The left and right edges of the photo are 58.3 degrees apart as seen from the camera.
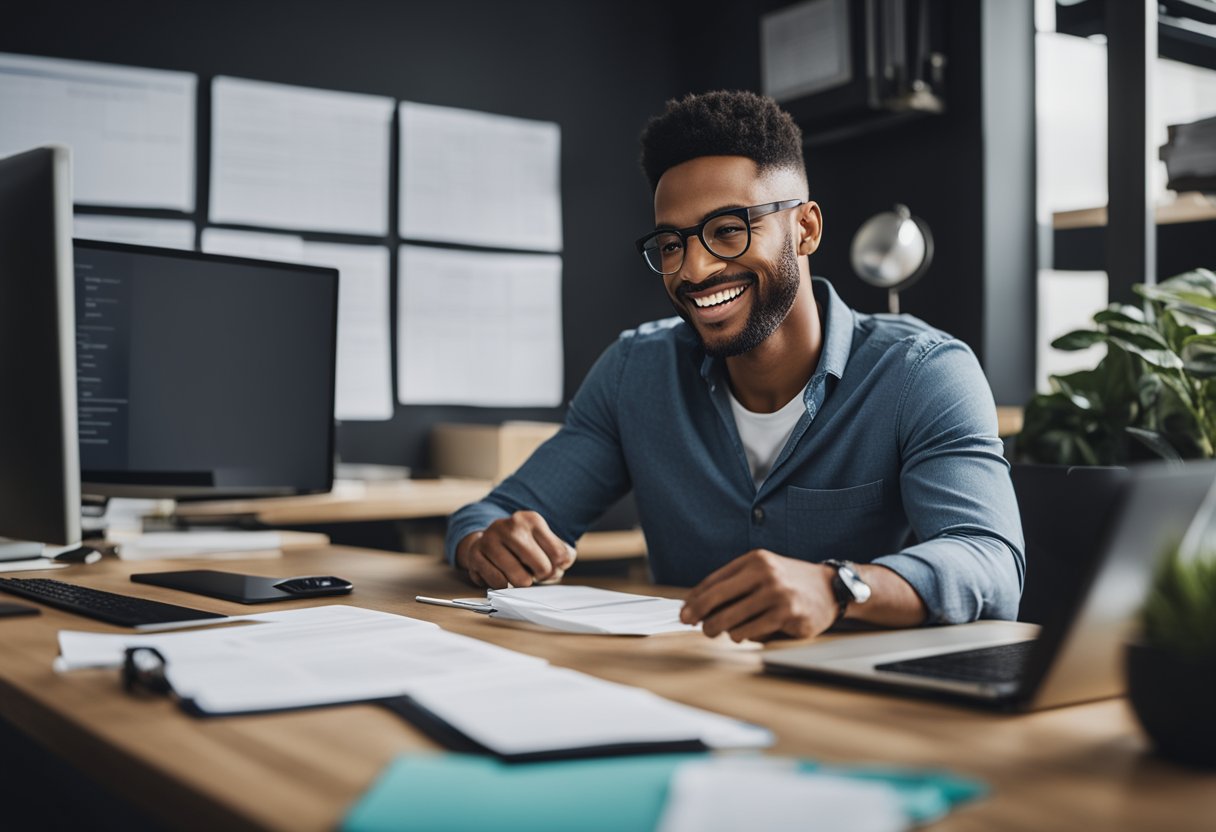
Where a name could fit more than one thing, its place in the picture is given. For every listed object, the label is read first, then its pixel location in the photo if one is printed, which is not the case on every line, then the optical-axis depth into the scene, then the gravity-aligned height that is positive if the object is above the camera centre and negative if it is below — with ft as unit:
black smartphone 3.98 -0.66
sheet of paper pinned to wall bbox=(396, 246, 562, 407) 10.21 +0.81
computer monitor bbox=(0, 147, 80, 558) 3.46 +0.21
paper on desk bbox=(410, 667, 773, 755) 1.98 -0.60
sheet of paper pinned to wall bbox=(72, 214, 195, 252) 8.70 +1.50
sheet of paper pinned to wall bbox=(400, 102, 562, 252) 10.28 +2.27
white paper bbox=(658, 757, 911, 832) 1.53 -0.58
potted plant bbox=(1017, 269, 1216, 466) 5.90 +0.09
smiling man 4.36 -0.02
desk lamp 8.02 +1.19
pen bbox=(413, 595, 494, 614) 3.76 -0.68
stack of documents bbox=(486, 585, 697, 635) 3.37 -0.66
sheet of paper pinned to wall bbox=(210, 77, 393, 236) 9.30 +2.26
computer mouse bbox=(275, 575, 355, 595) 4.04 -0.65
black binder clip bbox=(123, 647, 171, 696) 2.48 -0.60
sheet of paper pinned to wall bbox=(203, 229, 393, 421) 9.71 +0.81
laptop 1.96 -0.51
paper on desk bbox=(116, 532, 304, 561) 5.49 -0.68
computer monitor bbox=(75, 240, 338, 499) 5.24 +0.20
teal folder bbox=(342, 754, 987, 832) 1.60 -0.60
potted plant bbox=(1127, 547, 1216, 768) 1.84 -0.43
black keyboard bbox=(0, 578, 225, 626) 3.43 -0.65
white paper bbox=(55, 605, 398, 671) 2.79 -0.63
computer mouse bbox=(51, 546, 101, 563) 5.18 -0.68
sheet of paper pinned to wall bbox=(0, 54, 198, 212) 8.46 +2.33
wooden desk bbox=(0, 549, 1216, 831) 1.74 -0.64
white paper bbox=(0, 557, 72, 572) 4.96 -0.70
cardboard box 9.25 -0.31
